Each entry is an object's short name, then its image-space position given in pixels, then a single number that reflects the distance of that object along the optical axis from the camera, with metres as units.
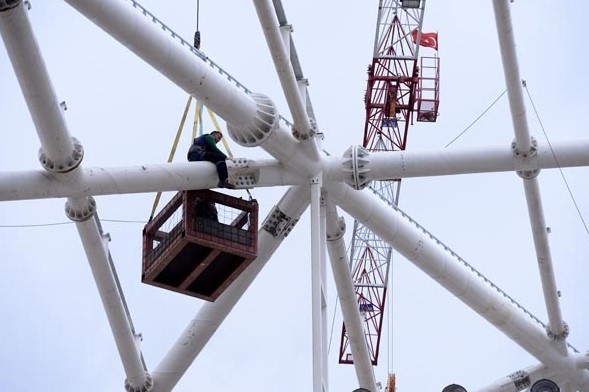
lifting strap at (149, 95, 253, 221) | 54.69
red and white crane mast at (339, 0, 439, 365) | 78.19
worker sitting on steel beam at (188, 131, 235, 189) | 52.97
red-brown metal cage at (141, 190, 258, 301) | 53.03
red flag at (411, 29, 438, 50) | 78.94
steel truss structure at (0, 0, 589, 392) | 49.22
